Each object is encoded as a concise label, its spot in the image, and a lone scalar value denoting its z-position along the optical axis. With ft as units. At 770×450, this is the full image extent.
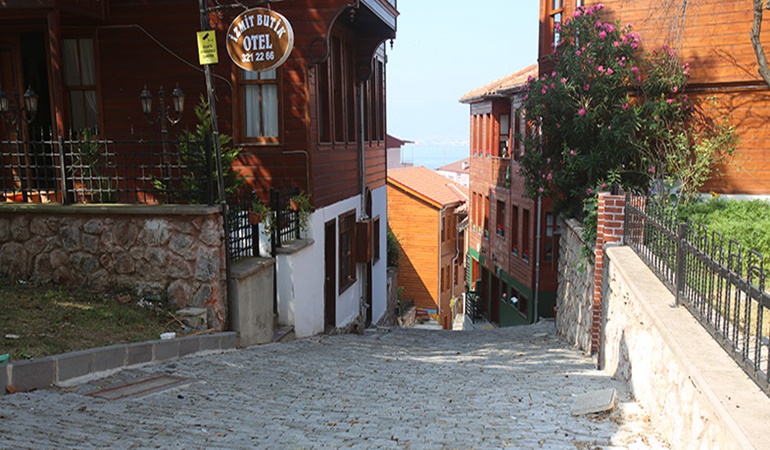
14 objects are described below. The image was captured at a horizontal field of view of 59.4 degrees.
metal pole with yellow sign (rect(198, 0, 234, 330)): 27.66
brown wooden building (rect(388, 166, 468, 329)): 120.16
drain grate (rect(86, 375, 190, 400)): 19.45
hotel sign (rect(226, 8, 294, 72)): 29.60
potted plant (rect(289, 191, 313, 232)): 36.37
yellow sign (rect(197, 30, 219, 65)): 27.35
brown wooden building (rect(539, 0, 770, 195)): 41.39
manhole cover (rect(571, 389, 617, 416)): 19.11
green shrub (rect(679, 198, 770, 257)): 31.50
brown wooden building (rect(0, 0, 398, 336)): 36.45
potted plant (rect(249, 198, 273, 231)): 33.74
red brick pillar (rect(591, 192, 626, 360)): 28.55
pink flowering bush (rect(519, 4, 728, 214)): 39.99
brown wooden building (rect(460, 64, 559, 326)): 72.38
